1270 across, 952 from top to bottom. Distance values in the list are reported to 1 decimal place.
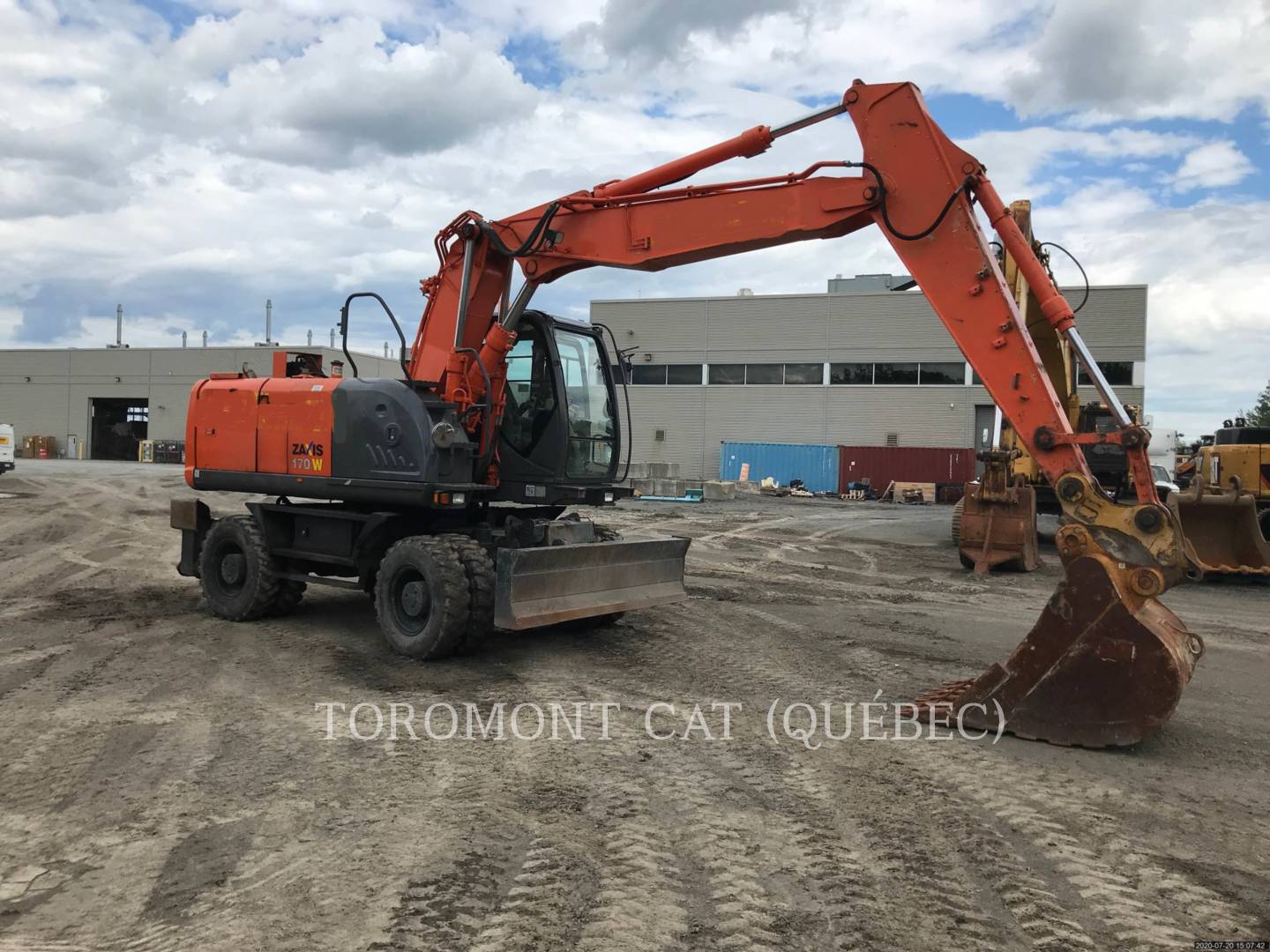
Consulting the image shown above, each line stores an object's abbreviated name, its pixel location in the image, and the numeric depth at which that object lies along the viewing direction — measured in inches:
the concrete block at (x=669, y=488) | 1154.0
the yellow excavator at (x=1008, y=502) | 514.0
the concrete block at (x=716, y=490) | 1163.3
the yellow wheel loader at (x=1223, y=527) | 500.7
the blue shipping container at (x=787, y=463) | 1398.9
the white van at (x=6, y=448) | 1083.3
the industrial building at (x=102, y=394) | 2078.0
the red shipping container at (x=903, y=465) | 1334.9
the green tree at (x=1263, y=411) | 2455.5
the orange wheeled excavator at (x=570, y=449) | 202.2
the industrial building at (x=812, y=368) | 1355.8
